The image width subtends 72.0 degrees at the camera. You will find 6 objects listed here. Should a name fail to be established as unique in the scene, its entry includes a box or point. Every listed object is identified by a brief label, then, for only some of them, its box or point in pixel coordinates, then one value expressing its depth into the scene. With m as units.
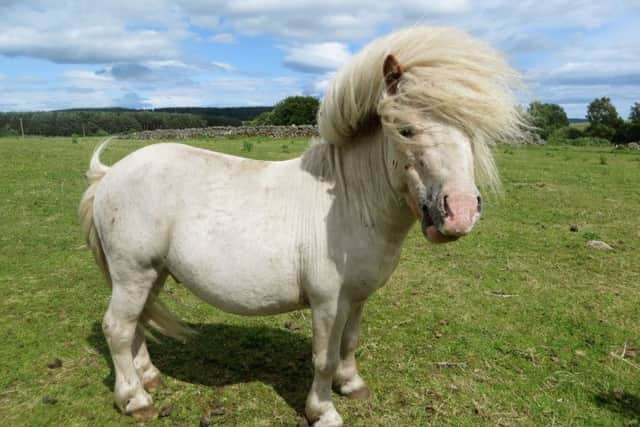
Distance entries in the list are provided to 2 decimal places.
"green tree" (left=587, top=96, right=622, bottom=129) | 53.88
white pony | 2.25
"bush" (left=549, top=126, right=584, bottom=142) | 51.03
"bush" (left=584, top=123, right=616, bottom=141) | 49.49
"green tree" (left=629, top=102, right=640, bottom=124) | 53.47
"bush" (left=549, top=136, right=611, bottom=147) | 27.01
